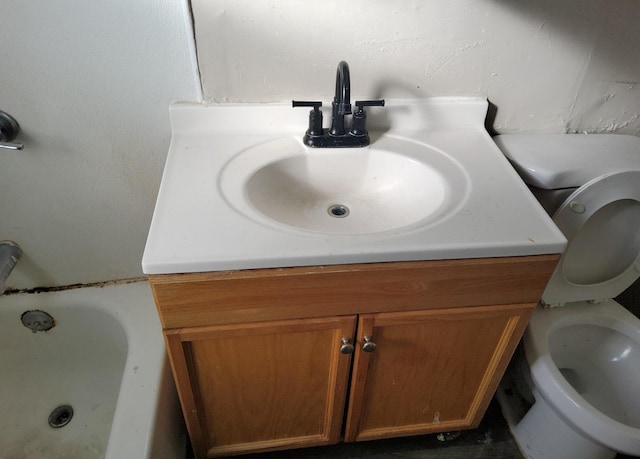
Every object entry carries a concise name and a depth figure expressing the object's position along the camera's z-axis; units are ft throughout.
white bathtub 3.59
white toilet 3.23
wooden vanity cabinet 2.51
